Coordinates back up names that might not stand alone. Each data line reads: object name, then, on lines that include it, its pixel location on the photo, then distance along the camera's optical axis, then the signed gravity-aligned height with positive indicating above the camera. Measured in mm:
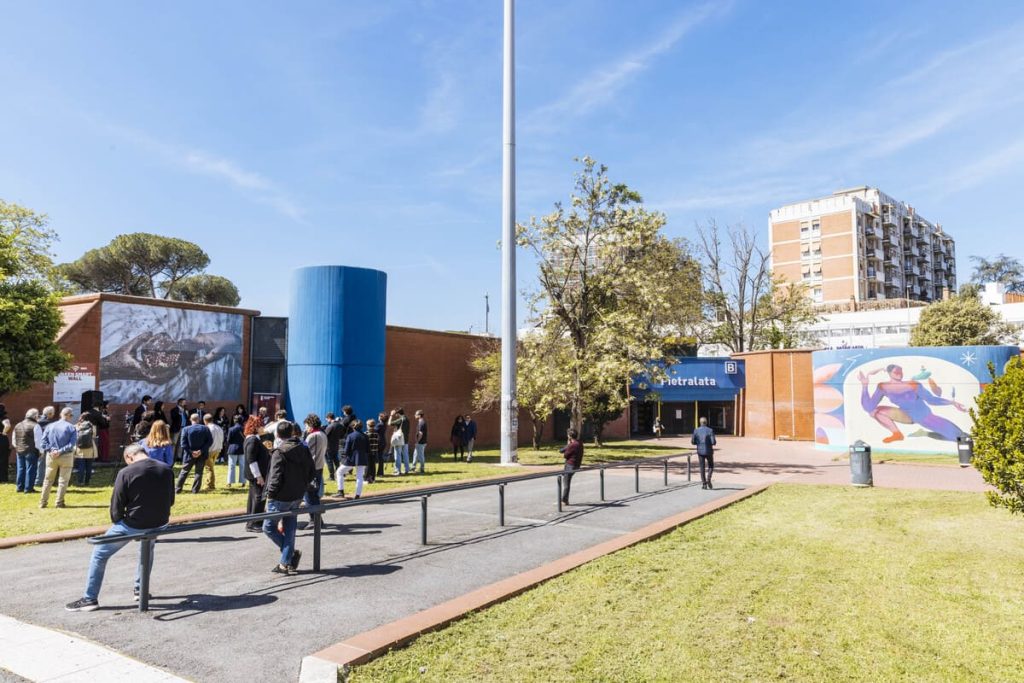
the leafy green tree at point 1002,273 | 80938 +17037
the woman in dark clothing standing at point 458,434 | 22500 -1181
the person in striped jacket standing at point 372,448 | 15039 -1177
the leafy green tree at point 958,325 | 48250 +6210
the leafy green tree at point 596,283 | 22828 +4568
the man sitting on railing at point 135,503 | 6258 -1070
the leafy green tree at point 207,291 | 60594 +10528
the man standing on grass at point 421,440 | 18172 -1148
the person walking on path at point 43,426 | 11578 -556
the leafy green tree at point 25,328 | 15805 +1776
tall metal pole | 20797 +4854
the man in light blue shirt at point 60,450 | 11250 -937
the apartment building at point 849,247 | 74625 +19301
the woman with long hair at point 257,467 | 9172 -1013
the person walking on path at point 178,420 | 17625 -622
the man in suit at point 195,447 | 12438 -963
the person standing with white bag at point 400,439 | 17147 -1058
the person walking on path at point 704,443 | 15289 -977
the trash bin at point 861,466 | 16531 -1618
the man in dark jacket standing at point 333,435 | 13734 -772
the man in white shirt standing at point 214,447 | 13344 -1024
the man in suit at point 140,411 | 16783 -360
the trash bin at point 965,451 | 22016 -1614
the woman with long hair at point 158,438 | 7364 -469
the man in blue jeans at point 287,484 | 7586 -1057
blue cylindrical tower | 21016 +1889
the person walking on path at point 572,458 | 12664 -1132
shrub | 8047 -413
